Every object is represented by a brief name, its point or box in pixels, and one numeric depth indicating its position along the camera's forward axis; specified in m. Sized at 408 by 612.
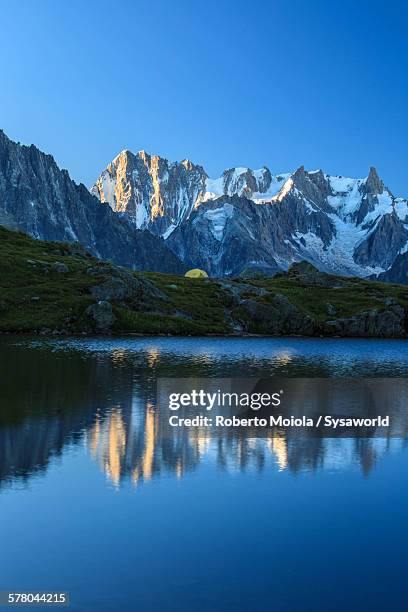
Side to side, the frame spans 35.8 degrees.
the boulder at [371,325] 155.38
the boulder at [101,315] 126.55
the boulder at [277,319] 150.88
